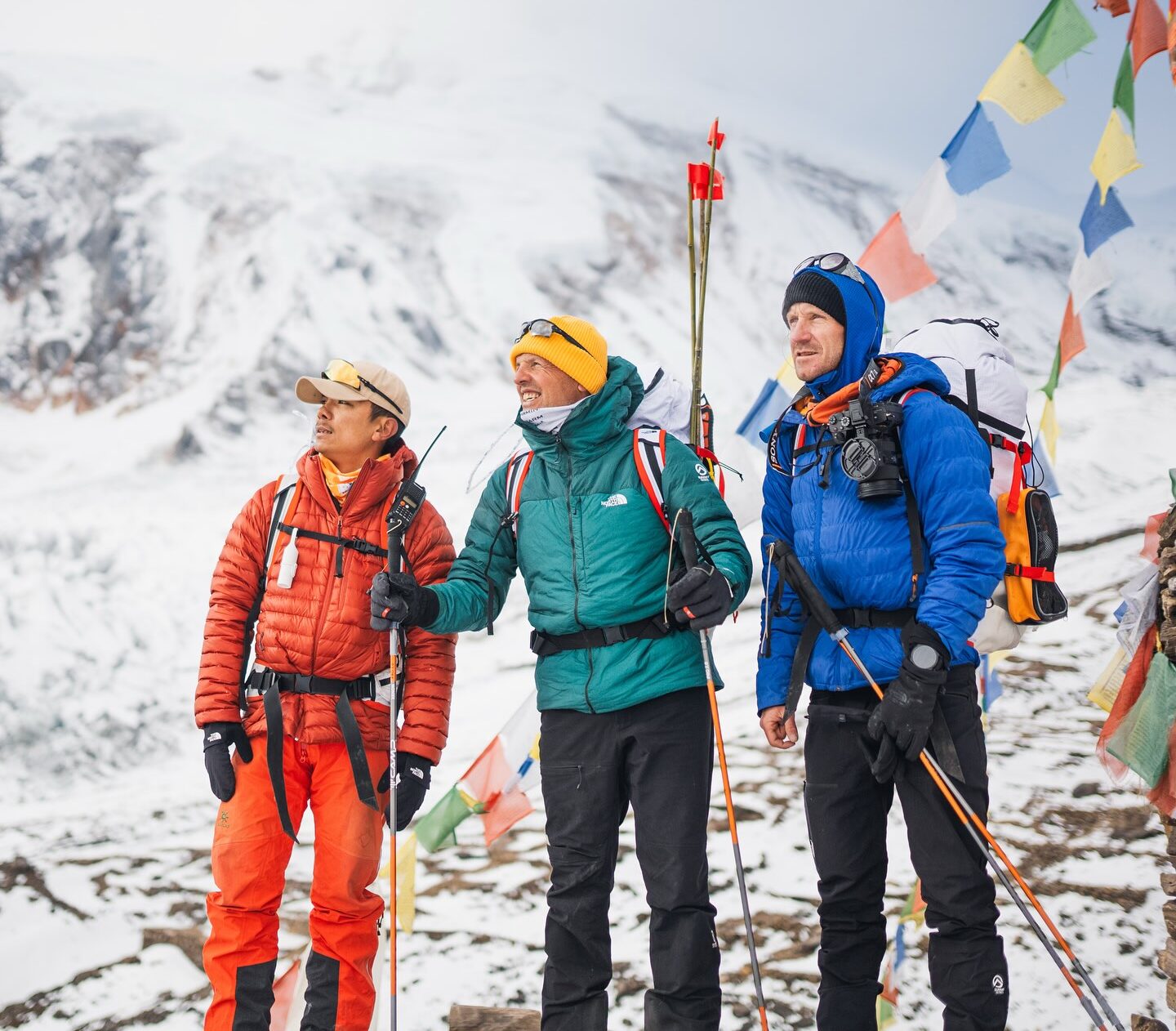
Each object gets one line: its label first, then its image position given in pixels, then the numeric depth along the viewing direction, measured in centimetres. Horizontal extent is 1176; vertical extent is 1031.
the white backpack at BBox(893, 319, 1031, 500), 268
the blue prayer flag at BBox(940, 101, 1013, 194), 426
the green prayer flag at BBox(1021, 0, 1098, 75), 400
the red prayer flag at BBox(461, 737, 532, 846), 438
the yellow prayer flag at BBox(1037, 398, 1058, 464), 457
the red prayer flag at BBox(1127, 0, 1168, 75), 368
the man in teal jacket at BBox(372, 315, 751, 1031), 242
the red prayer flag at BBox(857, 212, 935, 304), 432
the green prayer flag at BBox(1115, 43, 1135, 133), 392
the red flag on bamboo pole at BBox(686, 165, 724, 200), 327
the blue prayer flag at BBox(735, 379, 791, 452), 463
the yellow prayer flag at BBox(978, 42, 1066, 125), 405
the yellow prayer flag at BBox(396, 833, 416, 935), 427
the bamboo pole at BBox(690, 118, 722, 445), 310
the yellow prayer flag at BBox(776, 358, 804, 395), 462
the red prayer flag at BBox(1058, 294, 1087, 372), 427
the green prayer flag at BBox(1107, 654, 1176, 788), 287
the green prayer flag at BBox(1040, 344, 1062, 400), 438
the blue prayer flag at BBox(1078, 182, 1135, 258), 416
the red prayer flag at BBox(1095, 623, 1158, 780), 300
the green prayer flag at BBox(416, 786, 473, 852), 443
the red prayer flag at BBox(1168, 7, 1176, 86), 298
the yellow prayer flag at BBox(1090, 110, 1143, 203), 397
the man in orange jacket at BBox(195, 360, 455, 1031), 272
